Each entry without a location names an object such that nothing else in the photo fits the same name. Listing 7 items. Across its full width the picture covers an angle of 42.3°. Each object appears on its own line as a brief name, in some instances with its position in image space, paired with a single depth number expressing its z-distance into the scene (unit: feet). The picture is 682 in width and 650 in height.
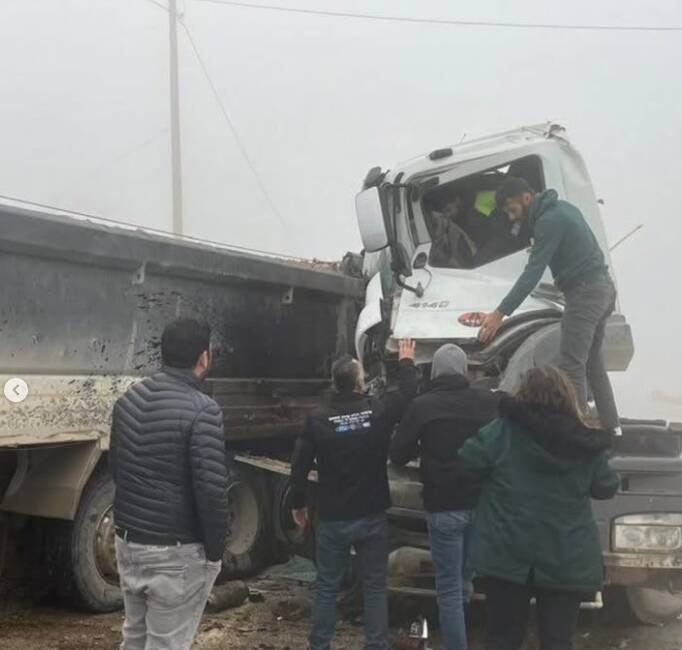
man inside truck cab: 17.51
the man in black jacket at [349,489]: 13.42
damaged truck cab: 14.48
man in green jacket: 14.46
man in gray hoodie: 12.80
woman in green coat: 10.25
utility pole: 55.88
